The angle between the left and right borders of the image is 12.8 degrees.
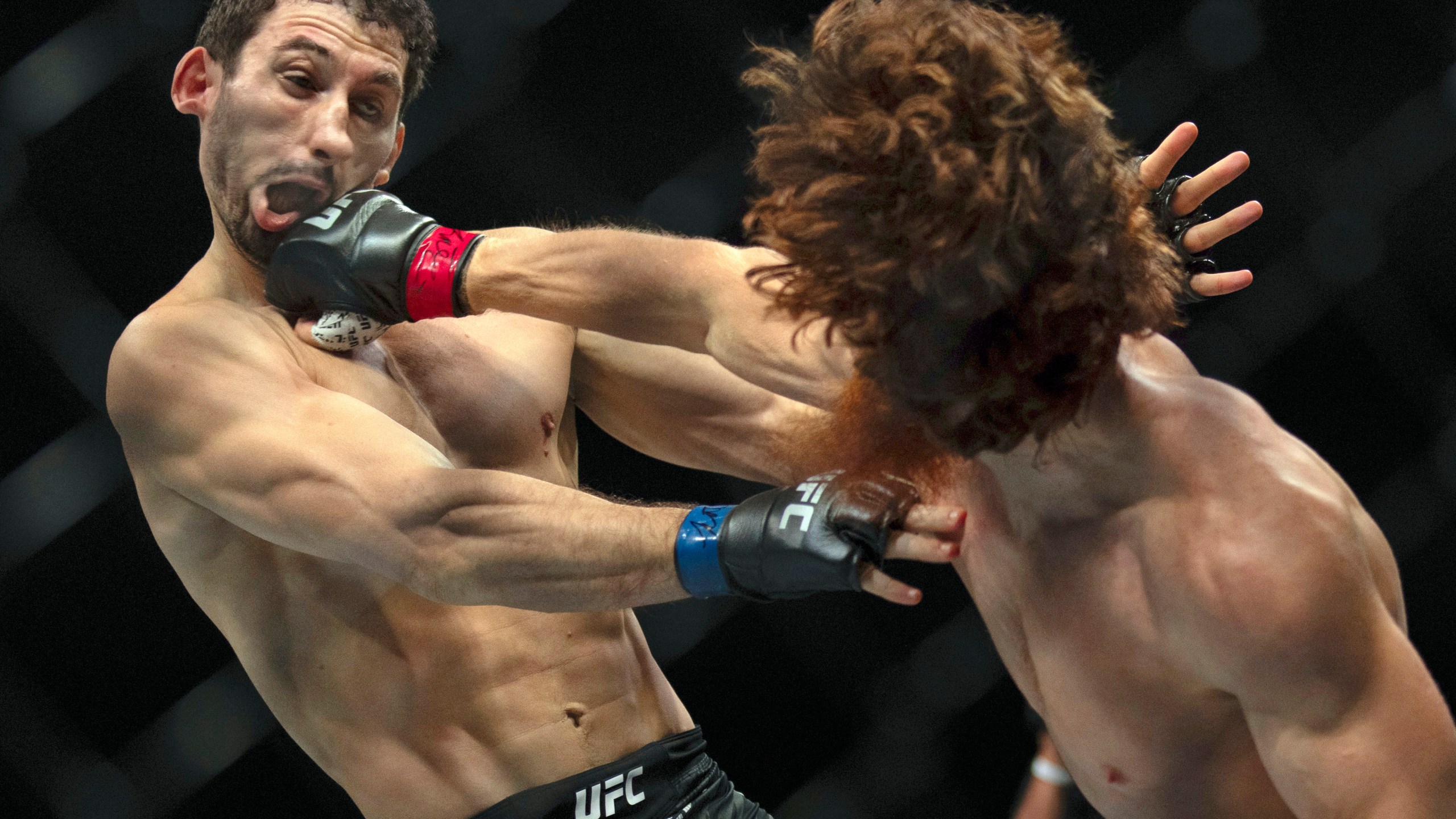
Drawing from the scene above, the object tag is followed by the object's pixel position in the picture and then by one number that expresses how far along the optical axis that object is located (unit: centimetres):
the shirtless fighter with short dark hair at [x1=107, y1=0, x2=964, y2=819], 472
